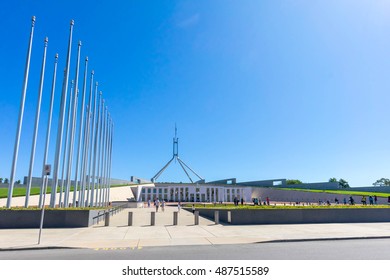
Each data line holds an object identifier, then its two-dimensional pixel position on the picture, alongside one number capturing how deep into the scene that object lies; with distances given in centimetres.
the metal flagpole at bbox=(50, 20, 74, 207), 2251
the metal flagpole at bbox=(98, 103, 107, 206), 3763
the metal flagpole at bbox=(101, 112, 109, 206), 3974
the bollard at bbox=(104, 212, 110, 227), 1812
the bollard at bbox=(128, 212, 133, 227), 1838
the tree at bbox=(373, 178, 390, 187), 13246
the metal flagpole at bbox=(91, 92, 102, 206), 3205
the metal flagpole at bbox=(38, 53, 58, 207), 2342
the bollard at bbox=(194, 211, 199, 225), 1891
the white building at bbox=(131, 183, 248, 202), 7731
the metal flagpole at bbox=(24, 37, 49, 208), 2104
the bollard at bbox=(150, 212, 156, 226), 1858
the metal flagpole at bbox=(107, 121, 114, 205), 4466
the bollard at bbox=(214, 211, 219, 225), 1936
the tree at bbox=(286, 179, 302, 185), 14244
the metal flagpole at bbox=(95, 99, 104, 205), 3562
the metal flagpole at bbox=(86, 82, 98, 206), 3199
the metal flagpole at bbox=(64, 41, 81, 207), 2535
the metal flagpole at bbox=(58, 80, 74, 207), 2652
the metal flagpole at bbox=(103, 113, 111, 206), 4070
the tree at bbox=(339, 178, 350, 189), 13308
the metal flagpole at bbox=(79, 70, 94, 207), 2834
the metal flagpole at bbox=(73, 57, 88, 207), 2794
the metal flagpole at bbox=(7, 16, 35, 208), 1881
